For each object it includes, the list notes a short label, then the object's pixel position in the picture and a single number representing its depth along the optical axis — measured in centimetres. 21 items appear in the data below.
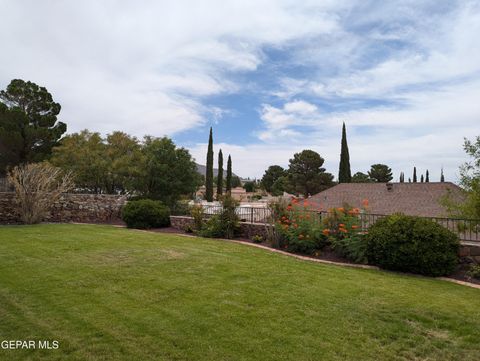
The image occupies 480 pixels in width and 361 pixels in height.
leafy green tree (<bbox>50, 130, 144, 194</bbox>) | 1873
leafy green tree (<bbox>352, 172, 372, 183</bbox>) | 4954
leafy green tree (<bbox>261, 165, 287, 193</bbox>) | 6184
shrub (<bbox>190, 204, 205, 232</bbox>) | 1234
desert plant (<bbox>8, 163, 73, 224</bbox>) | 1382
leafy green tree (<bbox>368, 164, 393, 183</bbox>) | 4969
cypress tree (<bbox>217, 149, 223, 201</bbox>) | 4123
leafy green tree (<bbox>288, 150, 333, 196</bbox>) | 3831
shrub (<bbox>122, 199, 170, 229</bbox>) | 1353
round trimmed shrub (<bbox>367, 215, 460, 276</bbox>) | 670
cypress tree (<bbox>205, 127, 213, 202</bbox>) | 3775
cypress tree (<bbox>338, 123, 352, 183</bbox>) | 3275
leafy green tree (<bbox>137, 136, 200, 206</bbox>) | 1862
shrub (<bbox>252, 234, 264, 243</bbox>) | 1048
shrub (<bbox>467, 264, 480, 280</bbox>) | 654
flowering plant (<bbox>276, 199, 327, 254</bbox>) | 875
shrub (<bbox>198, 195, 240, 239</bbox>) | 1138
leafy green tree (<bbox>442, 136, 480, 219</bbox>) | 654
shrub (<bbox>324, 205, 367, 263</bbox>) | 781
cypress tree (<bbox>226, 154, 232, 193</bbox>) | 4479
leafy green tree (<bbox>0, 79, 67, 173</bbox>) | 2439
